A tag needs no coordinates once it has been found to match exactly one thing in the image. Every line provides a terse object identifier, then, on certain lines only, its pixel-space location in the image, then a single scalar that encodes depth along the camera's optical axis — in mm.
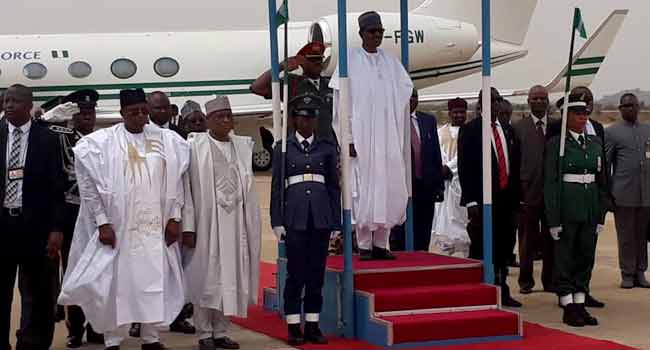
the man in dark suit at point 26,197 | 7410
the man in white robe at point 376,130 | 8516
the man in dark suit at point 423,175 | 9641
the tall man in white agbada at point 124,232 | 7328
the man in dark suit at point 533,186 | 9984
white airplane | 25641
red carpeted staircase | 7750
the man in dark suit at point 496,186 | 9289
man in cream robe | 7793
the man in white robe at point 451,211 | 11633
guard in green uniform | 8586
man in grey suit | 10719
